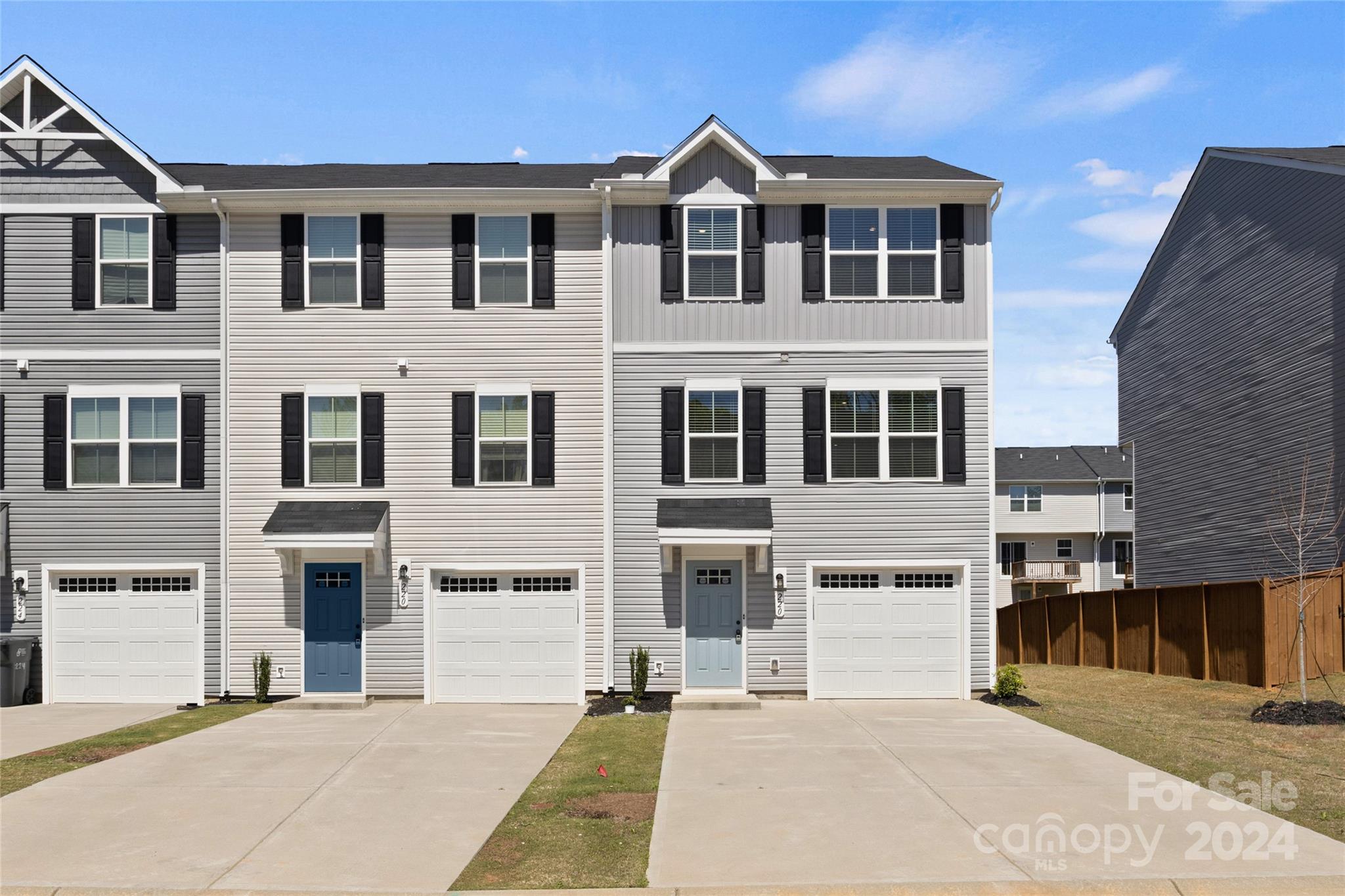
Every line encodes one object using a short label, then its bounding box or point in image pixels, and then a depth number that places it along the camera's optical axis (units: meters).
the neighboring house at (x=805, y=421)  18.33
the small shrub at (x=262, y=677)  18.19
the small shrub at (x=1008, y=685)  17.80
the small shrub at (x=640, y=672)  17.92
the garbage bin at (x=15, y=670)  18.02
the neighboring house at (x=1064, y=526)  50.41
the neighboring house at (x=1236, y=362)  23.83
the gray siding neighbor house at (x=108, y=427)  18.53
